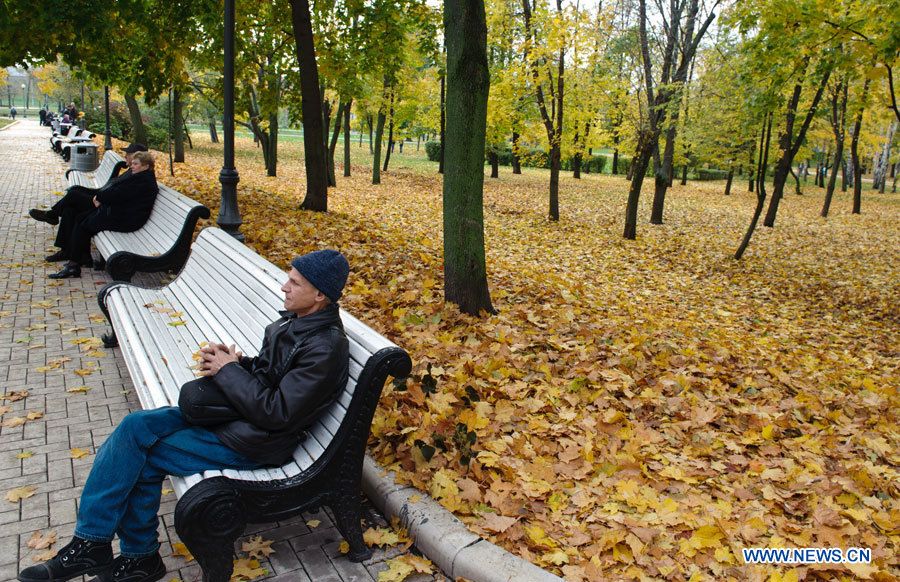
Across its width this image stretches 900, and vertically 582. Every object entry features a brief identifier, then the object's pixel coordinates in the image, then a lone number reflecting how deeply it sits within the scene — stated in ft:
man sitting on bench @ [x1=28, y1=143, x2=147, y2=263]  24.00
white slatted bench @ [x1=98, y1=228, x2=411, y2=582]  8.04
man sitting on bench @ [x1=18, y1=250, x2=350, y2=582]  8.18
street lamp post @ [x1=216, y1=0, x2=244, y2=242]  22.66
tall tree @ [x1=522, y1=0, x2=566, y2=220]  49.85
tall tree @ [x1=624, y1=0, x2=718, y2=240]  43.21
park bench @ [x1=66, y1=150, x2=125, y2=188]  30.53
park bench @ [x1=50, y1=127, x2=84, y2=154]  75.04
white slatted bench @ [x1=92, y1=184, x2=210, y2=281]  19.01
